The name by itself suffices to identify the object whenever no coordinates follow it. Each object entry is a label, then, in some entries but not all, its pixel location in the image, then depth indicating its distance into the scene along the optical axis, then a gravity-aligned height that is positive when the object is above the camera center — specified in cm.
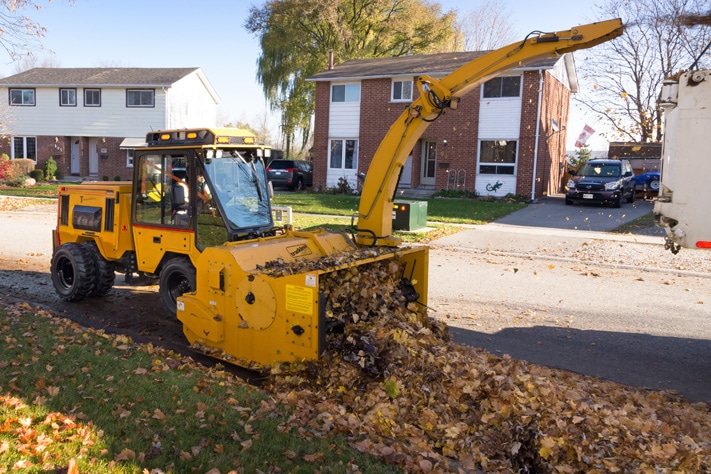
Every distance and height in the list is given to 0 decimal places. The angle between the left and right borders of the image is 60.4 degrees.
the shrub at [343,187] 2953 -35
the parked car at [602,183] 2338 +22
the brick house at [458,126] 2609 +260
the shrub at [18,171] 3036 -11
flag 2912 +261
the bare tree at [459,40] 4362 +1036
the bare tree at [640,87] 2817 +539
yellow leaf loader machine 612 -76
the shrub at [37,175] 3350 -31
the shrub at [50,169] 3478 +5
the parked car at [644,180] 2752 +45
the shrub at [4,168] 2991 +1
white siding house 3625 +352
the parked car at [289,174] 3234 +20
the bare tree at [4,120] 2942 +244
